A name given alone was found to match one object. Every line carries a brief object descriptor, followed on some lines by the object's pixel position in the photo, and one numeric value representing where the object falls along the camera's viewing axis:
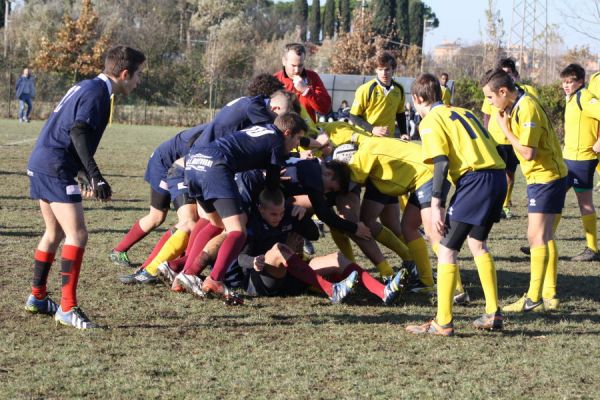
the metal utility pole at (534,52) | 76.50
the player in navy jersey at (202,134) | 13.06
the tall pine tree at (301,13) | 154.15
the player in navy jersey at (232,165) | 11.70
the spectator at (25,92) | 59.87
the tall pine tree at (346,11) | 140.62
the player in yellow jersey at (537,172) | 12.02
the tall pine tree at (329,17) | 155.87
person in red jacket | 16.78
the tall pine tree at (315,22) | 159.50
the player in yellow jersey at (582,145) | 16.36
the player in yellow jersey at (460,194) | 10.80
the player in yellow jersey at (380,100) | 18.23
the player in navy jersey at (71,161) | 10.54
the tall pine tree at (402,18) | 136.37
